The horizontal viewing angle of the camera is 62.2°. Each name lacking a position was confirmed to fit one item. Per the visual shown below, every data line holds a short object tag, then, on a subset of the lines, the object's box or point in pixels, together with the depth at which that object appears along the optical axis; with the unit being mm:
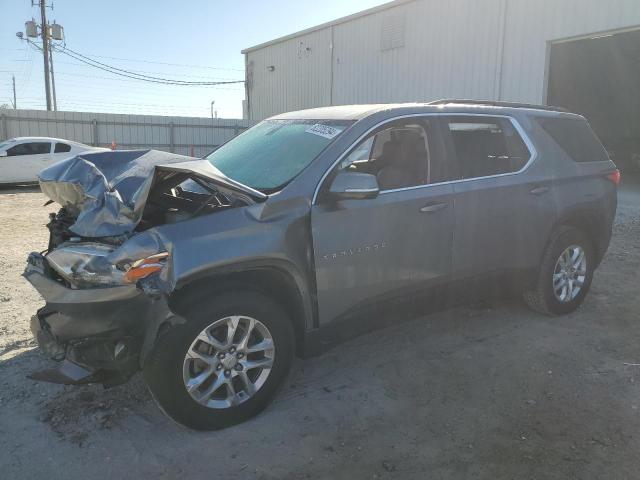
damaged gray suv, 2807
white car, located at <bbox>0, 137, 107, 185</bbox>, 15203
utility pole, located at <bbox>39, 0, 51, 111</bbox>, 28844
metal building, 14047
